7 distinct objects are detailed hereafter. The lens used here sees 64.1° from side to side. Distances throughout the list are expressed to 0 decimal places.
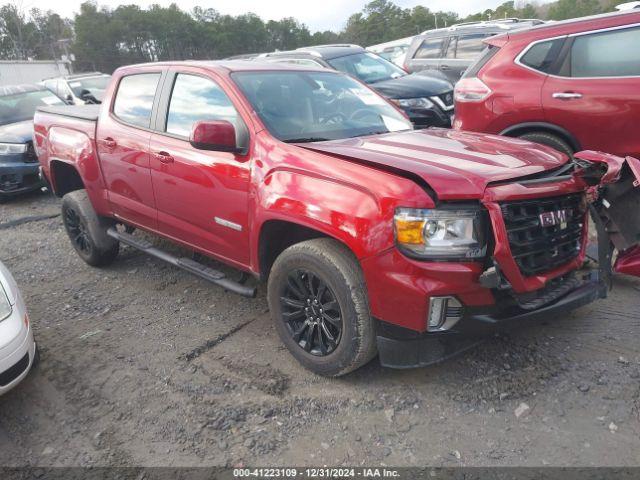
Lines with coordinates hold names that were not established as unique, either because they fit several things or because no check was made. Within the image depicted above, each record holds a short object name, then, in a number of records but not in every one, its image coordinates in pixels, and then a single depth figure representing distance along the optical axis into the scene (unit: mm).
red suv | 4539
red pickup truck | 2434
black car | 7461
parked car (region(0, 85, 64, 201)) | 7707
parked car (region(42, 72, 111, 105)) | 12698
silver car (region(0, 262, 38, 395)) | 2809
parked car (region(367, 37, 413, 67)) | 20422
